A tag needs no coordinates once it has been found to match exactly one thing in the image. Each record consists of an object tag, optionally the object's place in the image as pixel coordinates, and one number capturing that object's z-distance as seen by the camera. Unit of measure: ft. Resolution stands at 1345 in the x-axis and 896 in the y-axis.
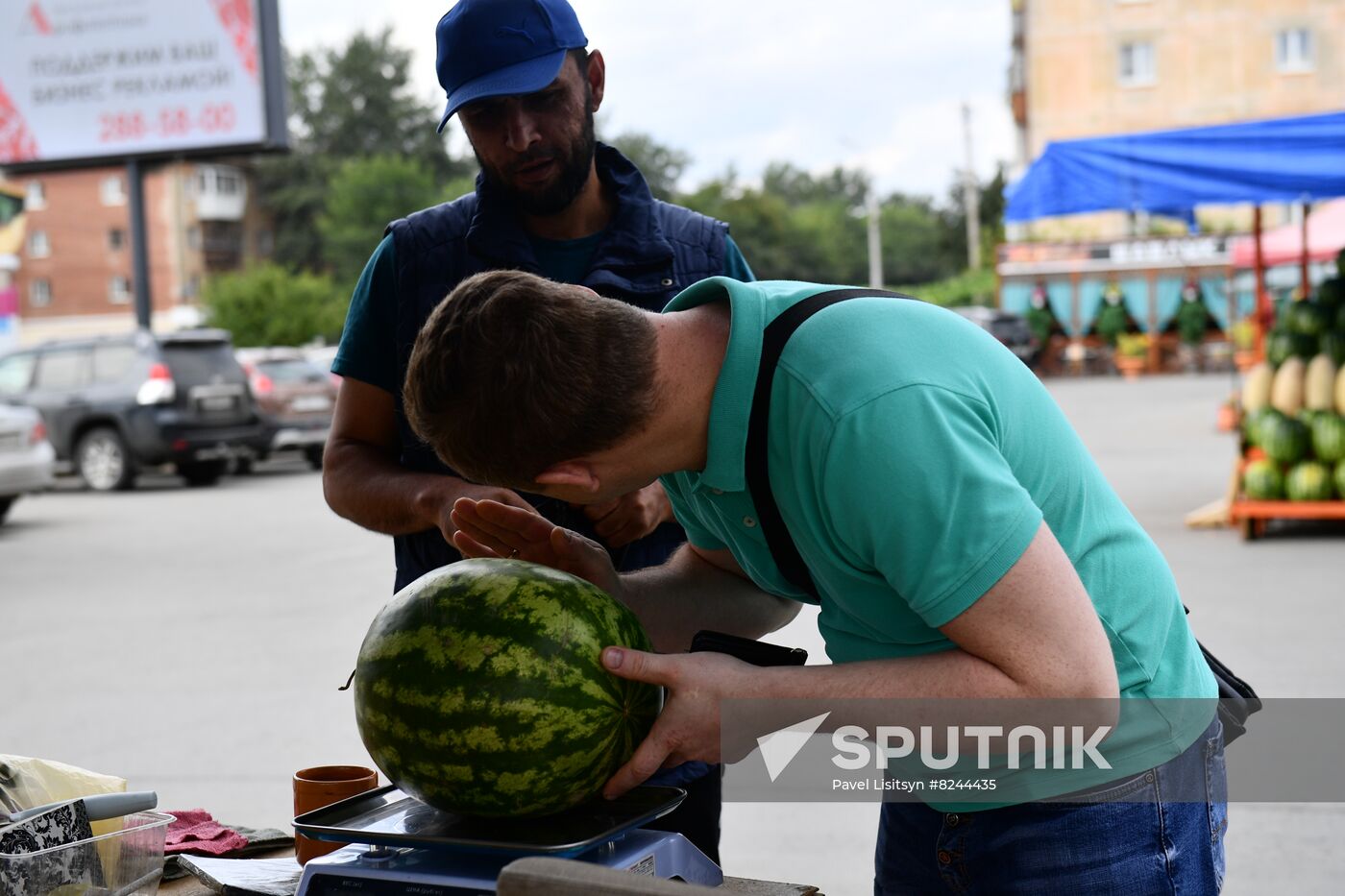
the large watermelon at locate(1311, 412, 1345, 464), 33.81
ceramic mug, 7.03
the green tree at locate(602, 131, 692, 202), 256.32
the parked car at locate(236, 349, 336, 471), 62.39
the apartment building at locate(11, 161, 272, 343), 185.57
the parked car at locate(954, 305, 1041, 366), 115.65
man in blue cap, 8.30
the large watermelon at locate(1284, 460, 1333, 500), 34.42
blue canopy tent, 29.58
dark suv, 55.52
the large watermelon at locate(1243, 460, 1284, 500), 35.22
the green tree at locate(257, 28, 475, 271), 221.46
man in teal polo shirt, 5.04
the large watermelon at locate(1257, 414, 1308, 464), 34.55
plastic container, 5.56
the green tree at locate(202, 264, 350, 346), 136.05
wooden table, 5.95
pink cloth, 7.37
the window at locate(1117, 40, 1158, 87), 135.54
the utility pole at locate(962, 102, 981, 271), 185.88
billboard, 71.05
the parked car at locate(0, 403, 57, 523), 45.19
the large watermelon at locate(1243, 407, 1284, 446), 35.35
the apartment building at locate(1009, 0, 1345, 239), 131.44
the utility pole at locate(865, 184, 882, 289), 150.61
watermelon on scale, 5.42
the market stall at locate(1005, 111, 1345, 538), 29.94
